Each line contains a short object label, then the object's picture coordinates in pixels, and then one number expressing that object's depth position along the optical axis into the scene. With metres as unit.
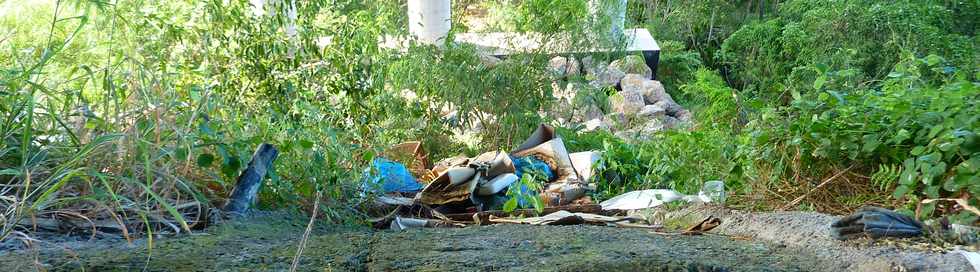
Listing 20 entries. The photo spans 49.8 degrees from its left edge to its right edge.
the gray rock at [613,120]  8.81
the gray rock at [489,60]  7.70
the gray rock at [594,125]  9.03
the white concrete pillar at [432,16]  10.54
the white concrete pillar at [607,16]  8.00
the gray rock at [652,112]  10.30
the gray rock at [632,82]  11.31
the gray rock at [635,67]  11.48
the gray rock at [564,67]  8.05
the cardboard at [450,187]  4.66
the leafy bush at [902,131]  3.25
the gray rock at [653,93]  11.44
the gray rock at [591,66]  8.43
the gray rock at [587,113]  9.23
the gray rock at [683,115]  10.38
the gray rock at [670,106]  11.03
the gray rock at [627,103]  10.55
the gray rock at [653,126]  8.38
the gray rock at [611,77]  11.24
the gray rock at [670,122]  9.83
